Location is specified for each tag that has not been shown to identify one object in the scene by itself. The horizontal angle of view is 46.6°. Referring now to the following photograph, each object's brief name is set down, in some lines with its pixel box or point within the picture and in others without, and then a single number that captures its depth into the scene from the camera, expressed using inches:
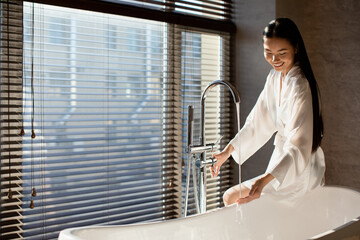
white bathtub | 80.2
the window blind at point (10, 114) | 86.4
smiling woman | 80.0
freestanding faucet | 86.2
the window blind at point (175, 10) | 98.6
